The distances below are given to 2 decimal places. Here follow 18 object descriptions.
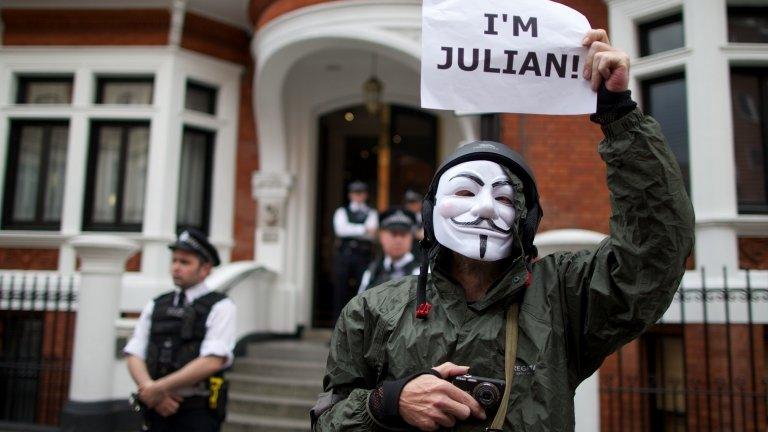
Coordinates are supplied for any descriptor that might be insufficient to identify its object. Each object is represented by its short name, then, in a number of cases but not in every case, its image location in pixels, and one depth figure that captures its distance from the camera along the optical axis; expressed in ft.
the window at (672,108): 22.17
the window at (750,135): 21.43
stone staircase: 19.62
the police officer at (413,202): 22.87
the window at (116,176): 28.99
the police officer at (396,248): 15.94
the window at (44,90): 29.91
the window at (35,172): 29.55
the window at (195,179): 29.86
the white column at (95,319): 18.94
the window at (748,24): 22.08
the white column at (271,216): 29.17
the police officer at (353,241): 24.59
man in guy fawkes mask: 5.32
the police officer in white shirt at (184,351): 11.83
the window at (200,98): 29.97
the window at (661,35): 22.63
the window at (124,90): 29.50
